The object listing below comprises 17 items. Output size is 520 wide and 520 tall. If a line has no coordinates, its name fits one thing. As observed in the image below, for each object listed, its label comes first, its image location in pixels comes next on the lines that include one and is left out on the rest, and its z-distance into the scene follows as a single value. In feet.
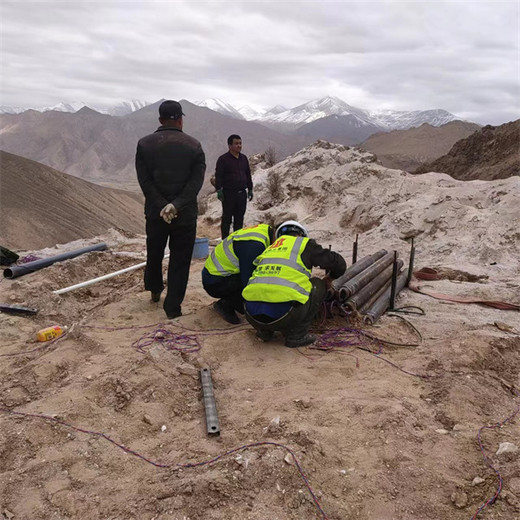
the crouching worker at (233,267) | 12.51
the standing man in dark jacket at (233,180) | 21.21
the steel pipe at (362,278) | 13.96
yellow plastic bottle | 12.23
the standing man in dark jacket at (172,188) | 13.03
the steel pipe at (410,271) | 18.37
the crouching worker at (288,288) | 11.03
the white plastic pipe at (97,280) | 15.81
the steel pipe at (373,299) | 14.48
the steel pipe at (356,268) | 14.95
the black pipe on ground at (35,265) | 17.24
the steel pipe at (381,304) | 13.93
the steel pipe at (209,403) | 8.19
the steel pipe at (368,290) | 13.83
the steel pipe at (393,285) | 15.04
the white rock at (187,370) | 10.39
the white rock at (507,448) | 7.51
